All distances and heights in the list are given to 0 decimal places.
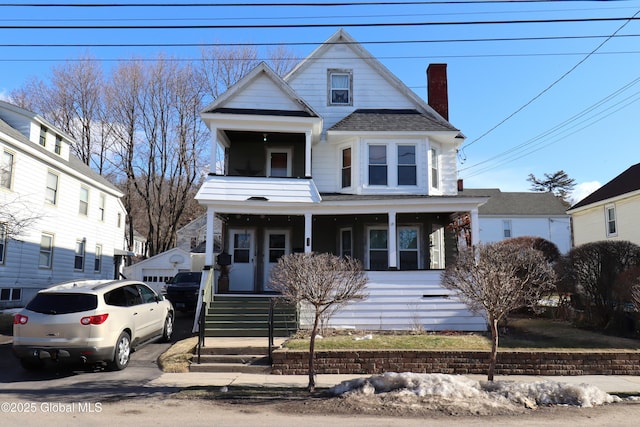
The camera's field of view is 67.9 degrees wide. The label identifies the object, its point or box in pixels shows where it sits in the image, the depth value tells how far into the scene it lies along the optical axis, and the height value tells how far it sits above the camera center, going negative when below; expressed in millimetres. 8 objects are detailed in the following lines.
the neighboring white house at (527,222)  41812 +4905
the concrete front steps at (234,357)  9844 -1782
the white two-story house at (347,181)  13992 +3229
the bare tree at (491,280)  7707 -46
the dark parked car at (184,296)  17859 -821
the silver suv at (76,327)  8820 -1023
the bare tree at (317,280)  8211 -88
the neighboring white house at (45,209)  18641 +2902
